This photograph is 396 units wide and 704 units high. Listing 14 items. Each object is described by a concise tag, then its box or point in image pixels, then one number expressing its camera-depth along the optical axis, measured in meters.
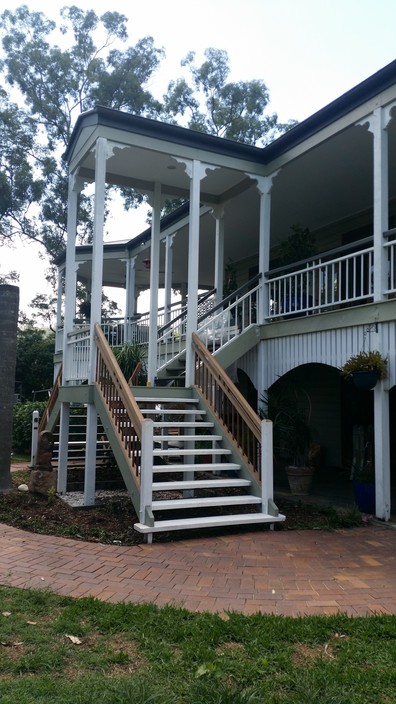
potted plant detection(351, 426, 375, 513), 6.56
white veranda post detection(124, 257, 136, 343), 14.15
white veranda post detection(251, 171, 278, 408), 8.65
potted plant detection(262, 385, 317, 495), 8.03
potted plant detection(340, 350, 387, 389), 6.27
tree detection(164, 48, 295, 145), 26.27
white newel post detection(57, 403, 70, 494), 8.10
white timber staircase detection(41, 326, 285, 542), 5.41
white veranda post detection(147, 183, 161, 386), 8.91
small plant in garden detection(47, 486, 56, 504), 7.20
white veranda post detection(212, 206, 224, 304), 10.36
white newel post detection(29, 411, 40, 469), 9.65
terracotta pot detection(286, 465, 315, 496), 8.02
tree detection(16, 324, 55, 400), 22.95
